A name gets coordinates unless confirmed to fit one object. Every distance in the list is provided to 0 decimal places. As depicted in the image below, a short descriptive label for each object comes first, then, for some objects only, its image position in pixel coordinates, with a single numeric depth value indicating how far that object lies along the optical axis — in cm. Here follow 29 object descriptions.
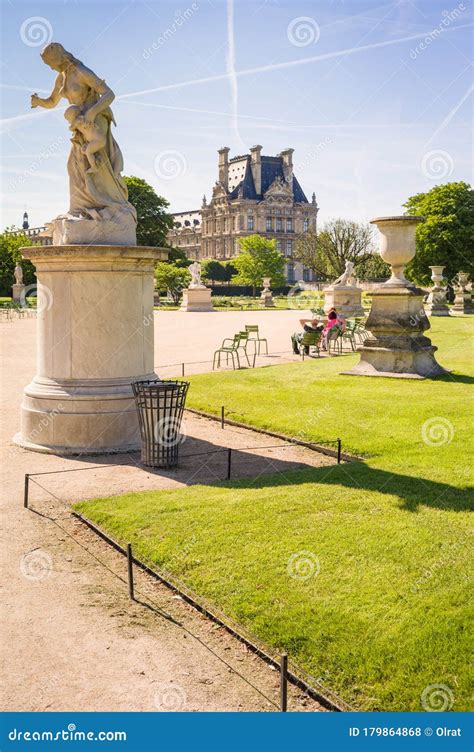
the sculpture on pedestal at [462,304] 4028
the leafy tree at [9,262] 6259
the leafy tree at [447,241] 5212
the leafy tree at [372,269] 7519
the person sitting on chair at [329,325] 1936
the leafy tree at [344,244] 7462
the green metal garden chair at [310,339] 1773
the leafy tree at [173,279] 5469
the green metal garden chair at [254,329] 1933
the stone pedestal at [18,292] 5709
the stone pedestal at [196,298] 4583
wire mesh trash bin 755
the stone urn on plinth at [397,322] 1360
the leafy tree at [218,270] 9631
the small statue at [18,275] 5666
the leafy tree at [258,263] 7944
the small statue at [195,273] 4680
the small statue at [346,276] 3350
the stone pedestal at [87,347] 831
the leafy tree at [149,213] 6625
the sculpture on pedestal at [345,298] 3197
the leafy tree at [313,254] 7908
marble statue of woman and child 845
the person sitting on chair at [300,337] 1878
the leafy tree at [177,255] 7125
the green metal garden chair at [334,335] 1964
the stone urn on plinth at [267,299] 5931
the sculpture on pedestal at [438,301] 3697
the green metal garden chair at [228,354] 1556
